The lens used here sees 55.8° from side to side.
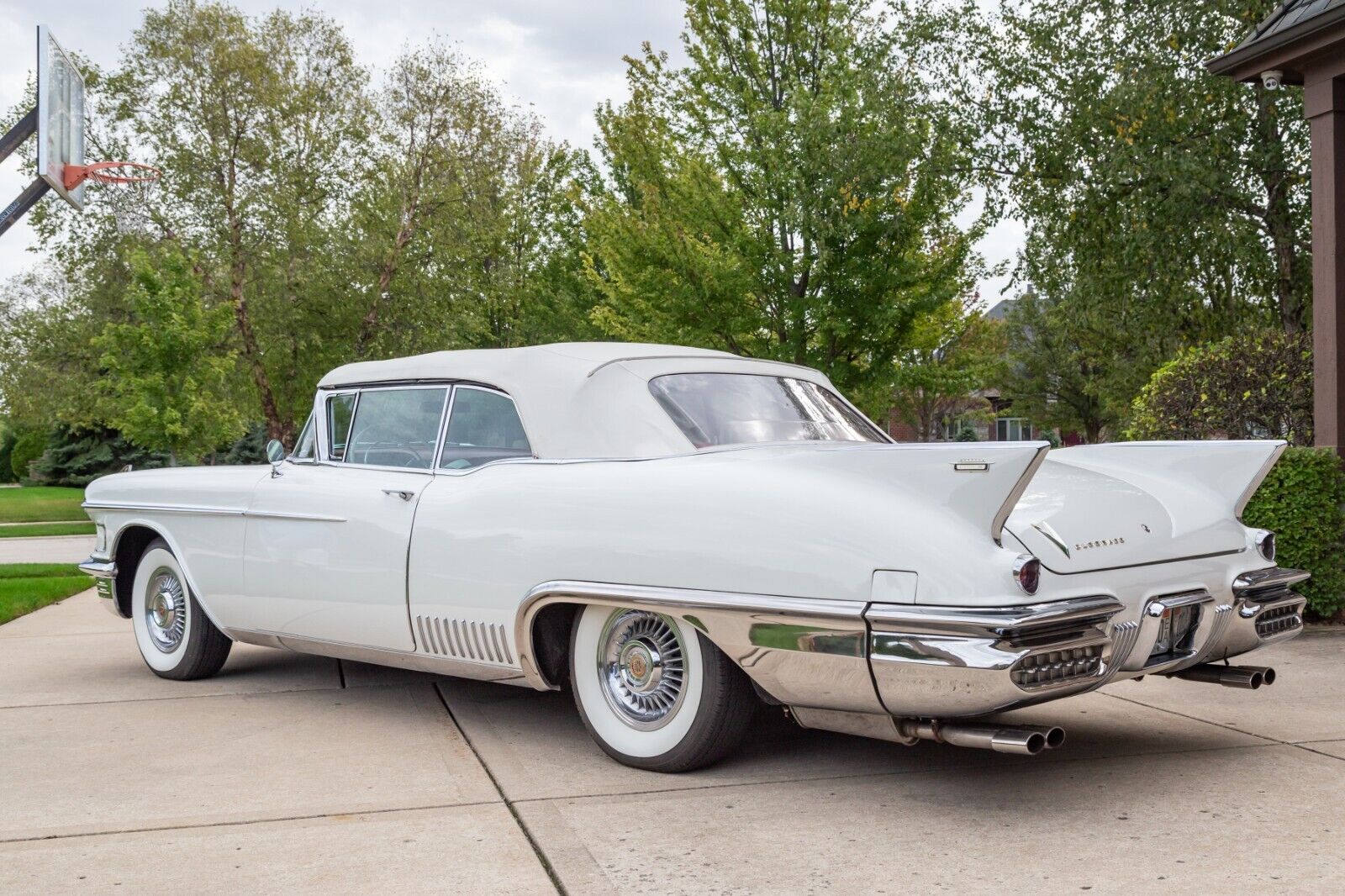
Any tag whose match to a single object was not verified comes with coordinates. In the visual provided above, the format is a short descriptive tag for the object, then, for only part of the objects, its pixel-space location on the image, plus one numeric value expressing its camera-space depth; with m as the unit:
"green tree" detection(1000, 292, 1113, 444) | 38.41
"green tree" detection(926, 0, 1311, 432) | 14.25
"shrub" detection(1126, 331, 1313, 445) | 8.73
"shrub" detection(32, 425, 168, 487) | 42.62
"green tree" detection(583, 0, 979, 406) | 14.93
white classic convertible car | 3.59
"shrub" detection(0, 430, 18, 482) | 57.03
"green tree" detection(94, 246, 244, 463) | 22.30
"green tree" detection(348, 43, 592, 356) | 30.27
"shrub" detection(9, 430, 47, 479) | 52.53
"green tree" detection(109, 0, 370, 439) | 29.17
